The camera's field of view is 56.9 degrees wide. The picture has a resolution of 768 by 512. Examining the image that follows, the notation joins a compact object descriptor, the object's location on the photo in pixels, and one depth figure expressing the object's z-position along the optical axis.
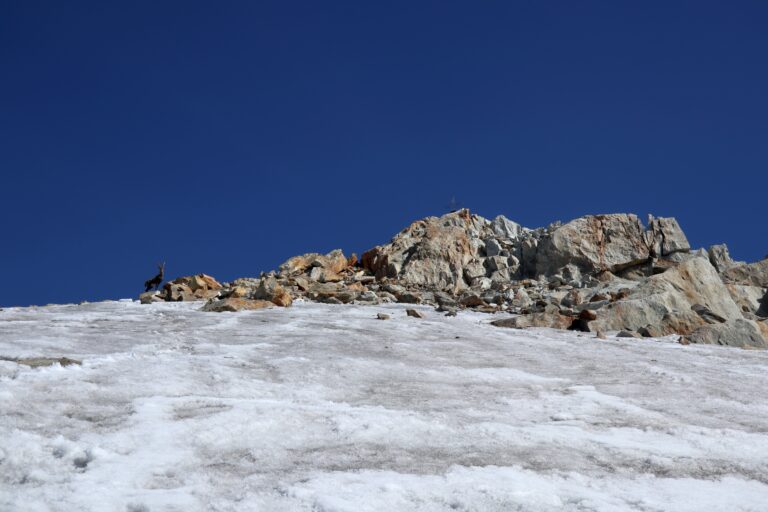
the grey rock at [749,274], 28.86
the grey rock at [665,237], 32.67
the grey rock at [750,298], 23.25
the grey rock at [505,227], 38.97
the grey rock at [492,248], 34.47
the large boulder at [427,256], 31.17
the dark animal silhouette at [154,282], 27.32
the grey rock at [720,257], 30.92
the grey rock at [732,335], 15.73
